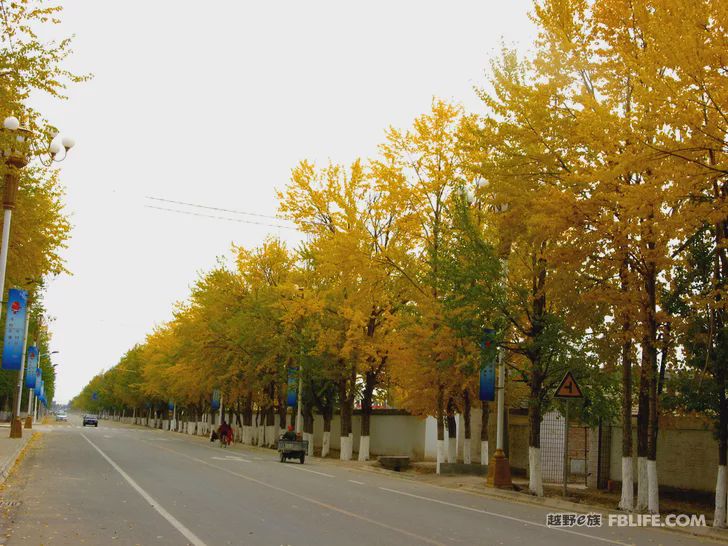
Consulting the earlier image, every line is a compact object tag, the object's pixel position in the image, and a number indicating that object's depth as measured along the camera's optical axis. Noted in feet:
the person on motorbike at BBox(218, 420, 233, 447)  160.86
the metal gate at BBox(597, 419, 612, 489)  81.35
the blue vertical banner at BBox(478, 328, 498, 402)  70.64
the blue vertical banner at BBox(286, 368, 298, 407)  142.61
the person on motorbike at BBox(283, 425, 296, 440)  111.09
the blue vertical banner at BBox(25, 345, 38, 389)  179.11
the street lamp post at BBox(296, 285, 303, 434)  136.60
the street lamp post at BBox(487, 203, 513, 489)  77.15
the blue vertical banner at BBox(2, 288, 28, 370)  73.92
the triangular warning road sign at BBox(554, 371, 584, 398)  64.49
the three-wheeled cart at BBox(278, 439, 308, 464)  109.91
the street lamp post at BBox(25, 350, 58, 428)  213.89
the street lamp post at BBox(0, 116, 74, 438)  53.45
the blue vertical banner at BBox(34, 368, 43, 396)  240.12
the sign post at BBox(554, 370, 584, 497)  64.44
